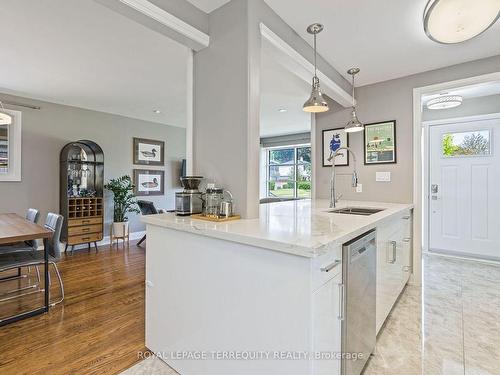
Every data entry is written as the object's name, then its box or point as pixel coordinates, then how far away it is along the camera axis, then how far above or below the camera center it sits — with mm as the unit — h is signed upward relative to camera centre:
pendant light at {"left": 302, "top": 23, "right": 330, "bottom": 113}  2049 +686
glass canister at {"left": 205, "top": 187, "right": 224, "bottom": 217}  1683 -76
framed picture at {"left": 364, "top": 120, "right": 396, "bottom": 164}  3061 +539
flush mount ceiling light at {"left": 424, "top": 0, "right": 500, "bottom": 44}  1722 +1167
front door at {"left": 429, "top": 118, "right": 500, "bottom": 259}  3604 +13
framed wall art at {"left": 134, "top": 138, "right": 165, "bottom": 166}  5321 +740
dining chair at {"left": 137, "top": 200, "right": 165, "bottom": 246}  4484 -340
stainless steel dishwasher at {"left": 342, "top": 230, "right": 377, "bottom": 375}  1293 -588
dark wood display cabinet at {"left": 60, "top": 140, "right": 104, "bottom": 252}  4160 -76
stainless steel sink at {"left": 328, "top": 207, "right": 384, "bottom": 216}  2416 -201
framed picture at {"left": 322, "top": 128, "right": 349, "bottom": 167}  3379 +572
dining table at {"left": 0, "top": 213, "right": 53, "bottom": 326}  2074 -383
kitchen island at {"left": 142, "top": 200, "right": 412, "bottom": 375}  1076 -494
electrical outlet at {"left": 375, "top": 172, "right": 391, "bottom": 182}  3094 +141
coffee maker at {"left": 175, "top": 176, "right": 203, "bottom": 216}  1771 -55
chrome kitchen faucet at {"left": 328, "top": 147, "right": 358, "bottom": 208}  2571 -73
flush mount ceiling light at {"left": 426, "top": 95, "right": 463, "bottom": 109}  3432 +1132
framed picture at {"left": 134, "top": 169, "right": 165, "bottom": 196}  5367 +123
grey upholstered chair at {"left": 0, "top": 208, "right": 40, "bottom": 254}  2646 -611
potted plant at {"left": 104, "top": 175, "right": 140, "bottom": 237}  4762 -244
